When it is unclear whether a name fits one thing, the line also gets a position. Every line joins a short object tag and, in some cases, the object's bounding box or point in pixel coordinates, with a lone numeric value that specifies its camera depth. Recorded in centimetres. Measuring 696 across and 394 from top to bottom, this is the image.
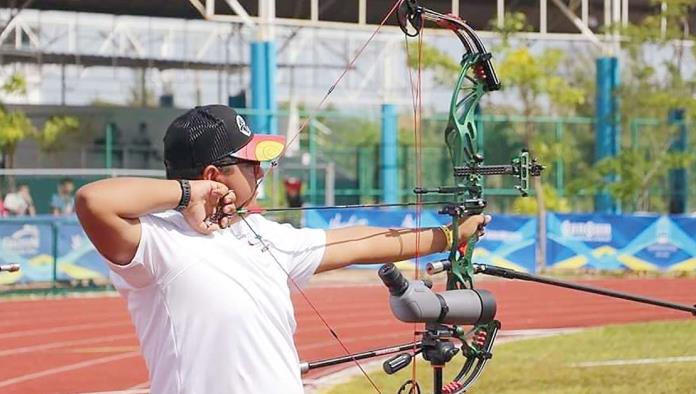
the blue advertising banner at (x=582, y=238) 2288
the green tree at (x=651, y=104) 2898
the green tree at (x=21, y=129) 3123
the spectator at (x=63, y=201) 2386
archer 368
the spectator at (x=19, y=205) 2355
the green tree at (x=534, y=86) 2905
